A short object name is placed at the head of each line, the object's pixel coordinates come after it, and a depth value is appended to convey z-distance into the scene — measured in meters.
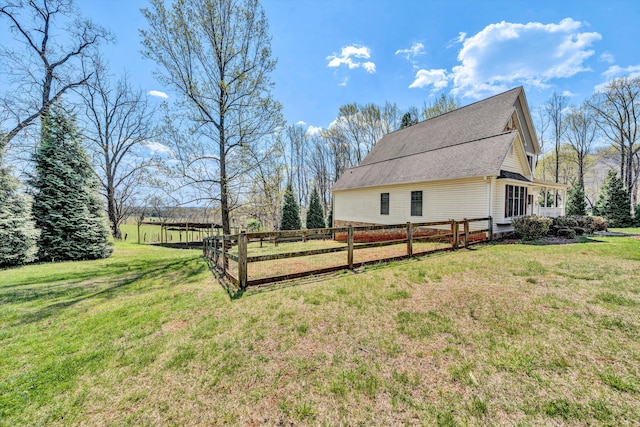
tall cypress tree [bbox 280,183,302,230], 23.55
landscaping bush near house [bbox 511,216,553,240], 10.20
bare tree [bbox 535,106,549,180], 29.08
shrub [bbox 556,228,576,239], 10.65
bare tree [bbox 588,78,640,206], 23.11
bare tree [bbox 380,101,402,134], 29.73
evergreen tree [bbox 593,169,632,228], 20.08
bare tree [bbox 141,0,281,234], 9.66
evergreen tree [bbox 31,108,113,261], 9.63
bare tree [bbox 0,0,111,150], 12.59
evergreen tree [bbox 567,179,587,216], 22.72
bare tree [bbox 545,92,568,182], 28.19
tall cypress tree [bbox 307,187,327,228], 25.20
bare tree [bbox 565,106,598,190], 27.25
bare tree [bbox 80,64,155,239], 19.41
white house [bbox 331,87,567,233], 11.38
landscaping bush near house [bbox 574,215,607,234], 12.62
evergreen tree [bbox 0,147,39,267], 8.02
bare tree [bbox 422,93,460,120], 27.56
